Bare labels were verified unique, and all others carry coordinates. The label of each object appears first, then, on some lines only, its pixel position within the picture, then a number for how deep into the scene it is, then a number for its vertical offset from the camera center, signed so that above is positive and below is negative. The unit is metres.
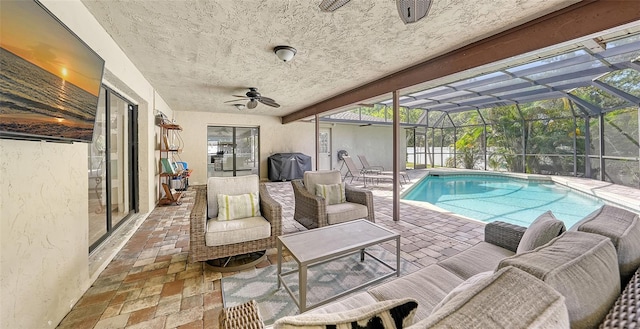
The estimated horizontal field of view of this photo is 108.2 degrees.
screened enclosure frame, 4.95 +1.82
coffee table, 1.69 -0.68
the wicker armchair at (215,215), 2.21 -0.58
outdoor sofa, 0.49 -0.33
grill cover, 8.20 -0.12
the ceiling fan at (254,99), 4.45 +1.26
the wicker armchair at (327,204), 2.95 -0.56
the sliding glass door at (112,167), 2.71 -0.04
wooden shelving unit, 4.78 -0.26
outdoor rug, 1.85 -1.10
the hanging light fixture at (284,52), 2.75 +1.33
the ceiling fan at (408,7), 1.49 +1.02
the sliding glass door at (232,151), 8.01 +0.46
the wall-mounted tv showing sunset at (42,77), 1.08 +0.50
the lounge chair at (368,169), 8.72 -0.23
